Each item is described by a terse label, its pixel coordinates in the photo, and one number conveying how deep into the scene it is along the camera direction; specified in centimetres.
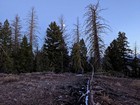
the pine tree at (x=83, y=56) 1927
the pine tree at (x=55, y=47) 1894
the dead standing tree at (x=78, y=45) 1763
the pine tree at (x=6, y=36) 2041
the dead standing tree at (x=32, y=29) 2086
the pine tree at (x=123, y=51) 1996
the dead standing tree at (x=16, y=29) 2230
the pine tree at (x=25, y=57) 1880
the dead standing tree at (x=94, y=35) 1441
